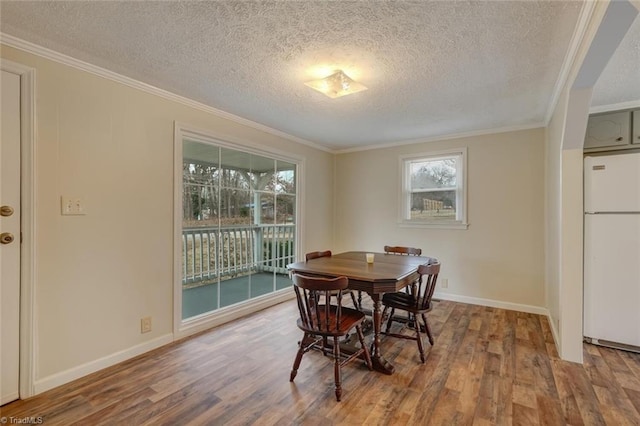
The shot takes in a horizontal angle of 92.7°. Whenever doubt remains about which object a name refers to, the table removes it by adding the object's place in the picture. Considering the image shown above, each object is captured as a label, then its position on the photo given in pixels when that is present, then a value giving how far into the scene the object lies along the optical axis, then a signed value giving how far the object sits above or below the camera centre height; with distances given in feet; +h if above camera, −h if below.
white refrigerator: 8.52 -1.03
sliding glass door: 10.13 -0.45
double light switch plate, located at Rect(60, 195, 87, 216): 7.01 +0.16
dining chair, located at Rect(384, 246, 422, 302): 11.67 -1.48
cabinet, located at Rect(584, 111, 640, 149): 9.12 +2.56
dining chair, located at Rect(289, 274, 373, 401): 6.47 -2.53
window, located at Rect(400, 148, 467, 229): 13.55 +1.11
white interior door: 6.21 -0.51
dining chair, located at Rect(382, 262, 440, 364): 7.93 -2.48
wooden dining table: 7.22 -1.54
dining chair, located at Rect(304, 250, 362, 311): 10.44 -1.52
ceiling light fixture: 7.45 +3.21
